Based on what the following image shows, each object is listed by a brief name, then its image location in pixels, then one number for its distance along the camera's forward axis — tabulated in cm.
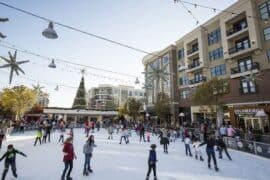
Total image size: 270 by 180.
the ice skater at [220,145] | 1054
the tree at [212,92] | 2006
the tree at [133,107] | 3672
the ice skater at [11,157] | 645
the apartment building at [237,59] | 1994
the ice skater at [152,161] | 675
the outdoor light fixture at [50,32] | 632
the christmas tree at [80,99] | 5562
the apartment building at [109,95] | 7300
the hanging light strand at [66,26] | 503
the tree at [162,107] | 2877
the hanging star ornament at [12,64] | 960
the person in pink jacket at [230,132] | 1380
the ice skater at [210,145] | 860
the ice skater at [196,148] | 1050
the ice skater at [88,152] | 723
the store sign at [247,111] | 1998
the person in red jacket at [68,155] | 627
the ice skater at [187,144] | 1128
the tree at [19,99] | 3275
